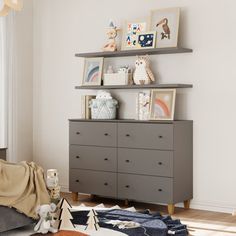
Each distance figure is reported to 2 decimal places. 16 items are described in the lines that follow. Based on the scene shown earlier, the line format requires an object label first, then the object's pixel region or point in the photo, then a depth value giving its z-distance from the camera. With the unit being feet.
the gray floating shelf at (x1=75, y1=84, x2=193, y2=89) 17.32
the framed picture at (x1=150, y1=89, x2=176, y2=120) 17.52
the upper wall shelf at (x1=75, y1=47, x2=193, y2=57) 17.46
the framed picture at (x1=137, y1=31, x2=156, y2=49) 17.93
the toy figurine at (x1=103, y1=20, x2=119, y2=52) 18.80
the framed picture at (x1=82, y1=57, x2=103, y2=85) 19.40
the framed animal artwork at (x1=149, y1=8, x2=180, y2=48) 17.65
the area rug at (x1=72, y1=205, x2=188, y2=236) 14.02
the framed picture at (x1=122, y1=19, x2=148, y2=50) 18.47
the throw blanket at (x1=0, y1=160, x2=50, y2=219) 13.64
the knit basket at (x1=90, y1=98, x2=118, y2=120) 18.78
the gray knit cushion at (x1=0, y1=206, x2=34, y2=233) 13.50
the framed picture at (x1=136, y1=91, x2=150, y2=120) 18.03
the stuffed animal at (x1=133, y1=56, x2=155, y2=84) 18.08
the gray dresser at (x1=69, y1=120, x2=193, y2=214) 17.01
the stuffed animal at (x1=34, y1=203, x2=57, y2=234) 13.72
